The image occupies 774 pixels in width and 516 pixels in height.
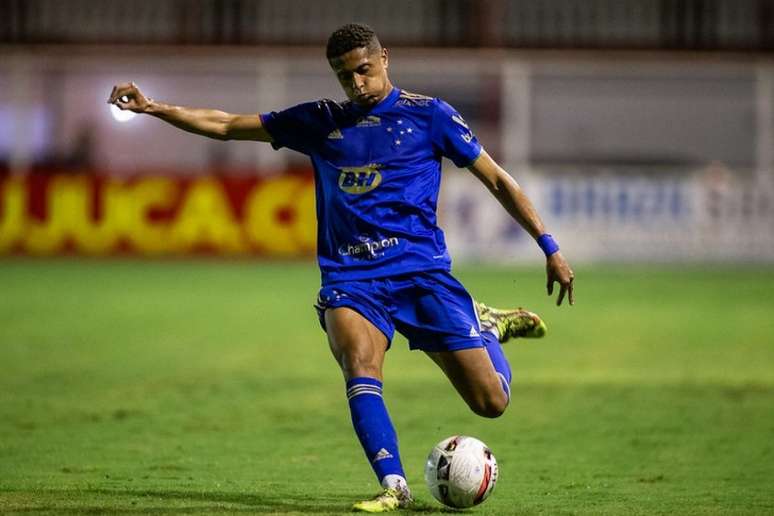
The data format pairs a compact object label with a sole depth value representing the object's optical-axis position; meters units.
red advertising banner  50.03
